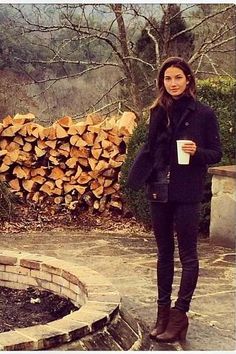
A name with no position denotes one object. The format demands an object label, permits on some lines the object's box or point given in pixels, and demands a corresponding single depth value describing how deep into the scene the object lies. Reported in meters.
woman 3.52
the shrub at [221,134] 7.05
